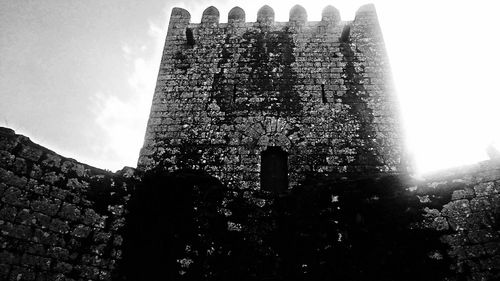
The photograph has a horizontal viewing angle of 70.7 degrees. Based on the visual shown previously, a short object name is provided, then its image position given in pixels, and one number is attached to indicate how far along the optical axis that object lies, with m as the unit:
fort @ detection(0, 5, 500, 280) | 3.81
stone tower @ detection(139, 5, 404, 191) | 7.18
